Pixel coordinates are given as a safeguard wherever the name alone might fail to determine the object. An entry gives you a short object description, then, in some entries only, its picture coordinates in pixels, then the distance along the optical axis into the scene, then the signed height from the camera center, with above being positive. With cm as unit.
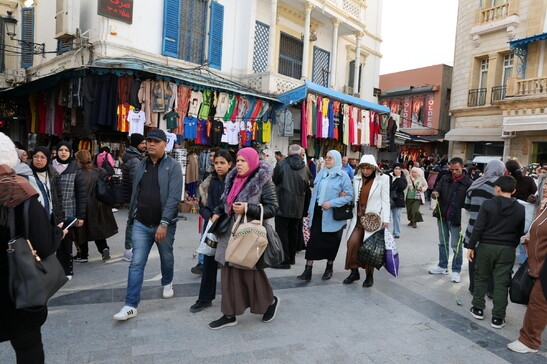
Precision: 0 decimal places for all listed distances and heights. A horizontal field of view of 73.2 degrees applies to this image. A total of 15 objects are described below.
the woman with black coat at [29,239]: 206 -57
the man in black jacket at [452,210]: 534 -56
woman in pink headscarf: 355 -84
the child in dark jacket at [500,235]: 390 -64
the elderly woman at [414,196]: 957 -67
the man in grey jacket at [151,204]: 367 -51
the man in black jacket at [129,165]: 562 -20
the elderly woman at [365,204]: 484 -49
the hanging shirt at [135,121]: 873 +79
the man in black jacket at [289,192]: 552 -43
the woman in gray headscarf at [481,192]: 469 -23
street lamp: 1085 +363
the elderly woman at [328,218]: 499 -72
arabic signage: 932 +372
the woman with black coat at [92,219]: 518 -98
